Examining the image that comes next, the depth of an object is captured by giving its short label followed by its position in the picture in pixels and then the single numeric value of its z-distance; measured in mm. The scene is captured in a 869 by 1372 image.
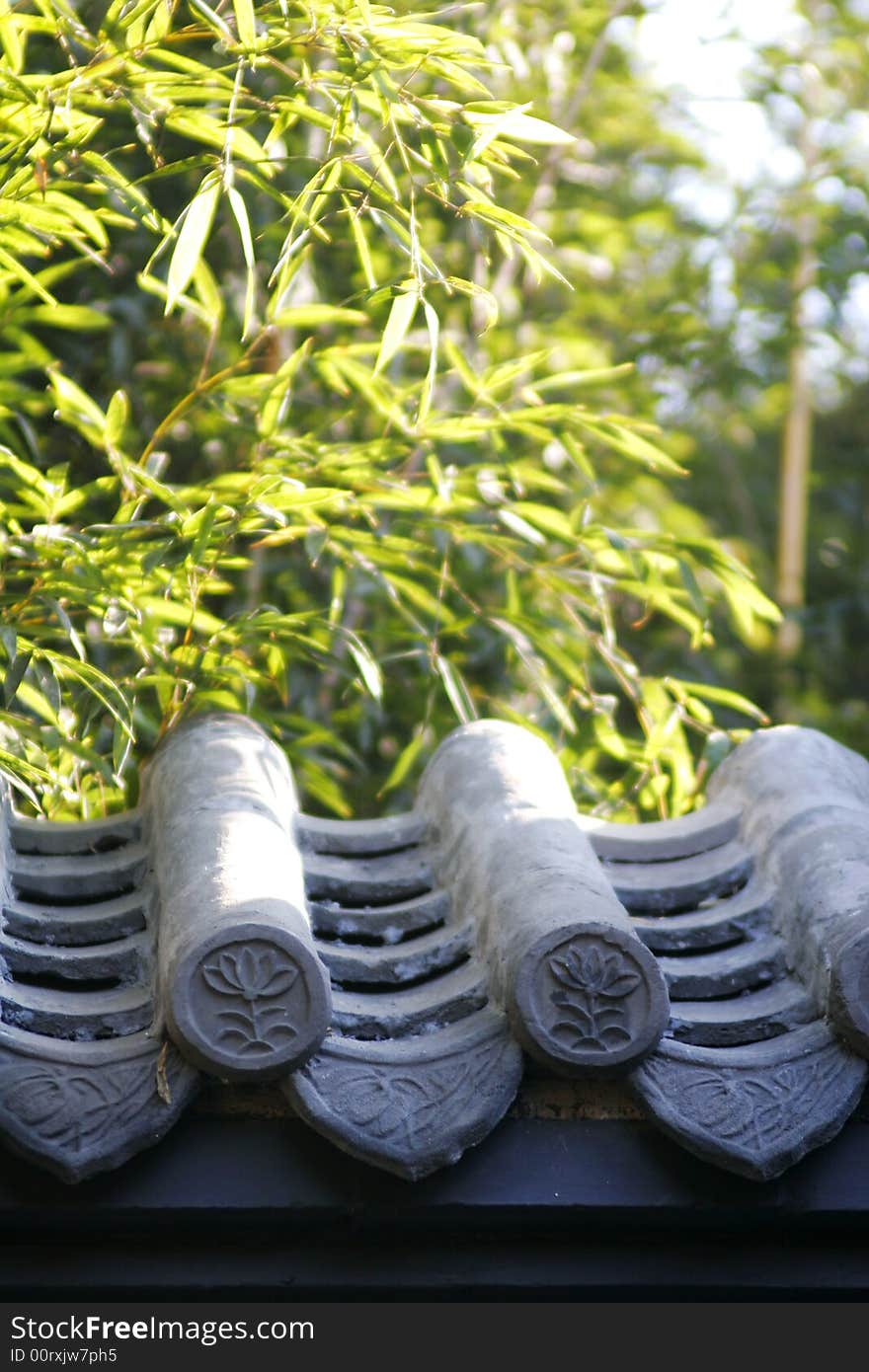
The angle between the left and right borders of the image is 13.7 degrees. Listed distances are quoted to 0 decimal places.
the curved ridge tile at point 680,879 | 3065
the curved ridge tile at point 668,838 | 3171
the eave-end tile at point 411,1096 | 2663
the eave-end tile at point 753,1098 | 2702
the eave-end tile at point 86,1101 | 2632
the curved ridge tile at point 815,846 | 2773
